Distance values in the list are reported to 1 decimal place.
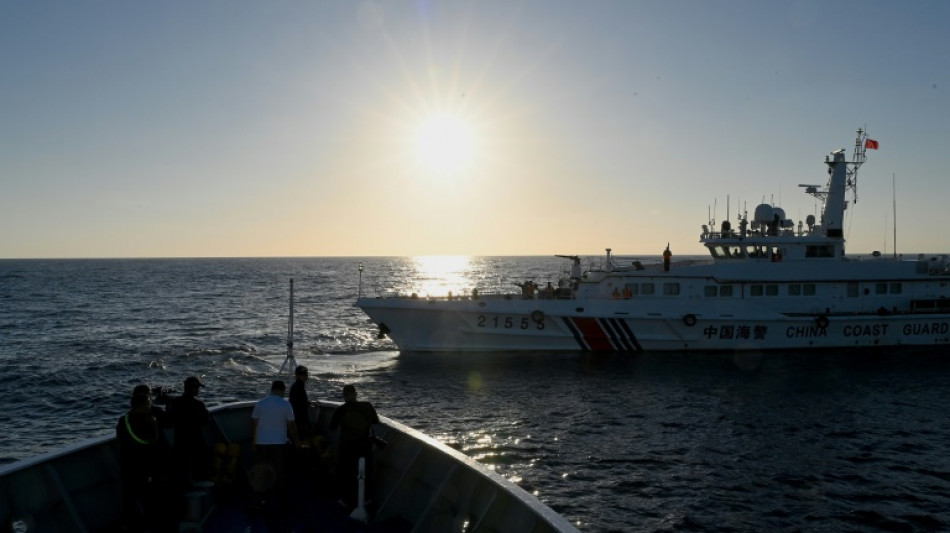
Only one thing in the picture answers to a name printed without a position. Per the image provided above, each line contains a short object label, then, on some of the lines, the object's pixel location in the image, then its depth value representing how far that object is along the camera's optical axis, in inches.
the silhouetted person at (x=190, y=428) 338.0
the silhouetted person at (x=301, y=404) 379.9
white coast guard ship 1298.0
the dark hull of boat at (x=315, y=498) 268.8
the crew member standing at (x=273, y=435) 327.0
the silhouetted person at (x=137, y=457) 295.9
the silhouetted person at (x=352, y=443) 333.1
